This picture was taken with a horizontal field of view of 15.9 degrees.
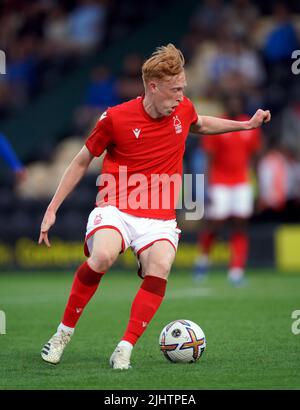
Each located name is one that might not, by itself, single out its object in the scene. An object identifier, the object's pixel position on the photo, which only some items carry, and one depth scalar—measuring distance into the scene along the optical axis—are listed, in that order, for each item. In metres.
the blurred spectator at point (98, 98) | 18.56
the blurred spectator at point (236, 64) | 17.42
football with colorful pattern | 7.18
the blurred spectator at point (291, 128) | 16.39
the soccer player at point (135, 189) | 6.98
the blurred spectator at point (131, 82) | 18.19
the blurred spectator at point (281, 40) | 17.33
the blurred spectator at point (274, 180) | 16.03
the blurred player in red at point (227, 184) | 14.84
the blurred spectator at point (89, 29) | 20.52
